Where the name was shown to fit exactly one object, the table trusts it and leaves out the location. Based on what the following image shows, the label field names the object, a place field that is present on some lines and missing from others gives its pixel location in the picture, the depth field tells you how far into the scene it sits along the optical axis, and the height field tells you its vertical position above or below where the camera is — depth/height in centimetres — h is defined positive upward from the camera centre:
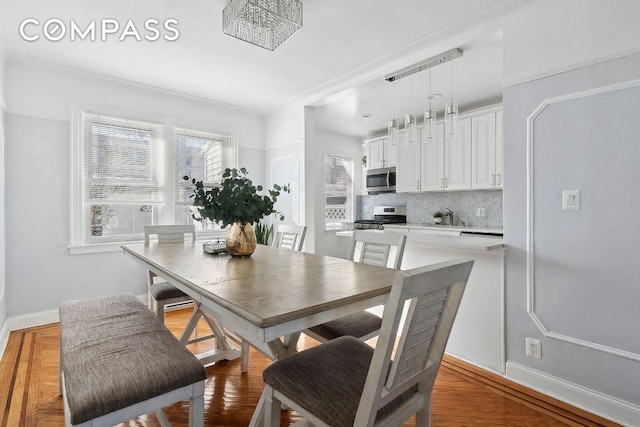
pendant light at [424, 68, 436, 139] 273 +77
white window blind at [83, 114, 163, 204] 328 +53
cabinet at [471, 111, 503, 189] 387 +74
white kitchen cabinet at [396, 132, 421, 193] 481 +64
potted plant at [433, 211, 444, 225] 479 -11
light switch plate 188 +6
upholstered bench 99 -56
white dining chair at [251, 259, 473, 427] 86 -56
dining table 96 -30
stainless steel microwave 521 +49
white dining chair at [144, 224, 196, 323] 222 -59
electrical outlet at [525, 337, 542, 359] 199 -88
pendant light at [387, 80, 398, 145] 290 +73
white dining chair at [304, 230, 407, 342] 166 -59
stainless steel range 538 -15
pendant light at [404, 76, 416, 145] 282 +72
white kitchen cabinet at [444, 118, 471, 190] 420 +69
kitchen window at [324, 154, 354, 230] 564 +36
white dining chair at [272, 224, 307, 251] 250 -23
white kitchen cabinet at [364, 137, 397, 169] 531 +96
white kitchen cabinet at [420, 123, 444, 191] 450 +67
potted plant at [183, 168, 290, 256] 183 +2
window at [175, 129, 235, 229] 388 +63
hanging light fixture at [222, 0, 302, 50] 205 +128
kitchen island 218 -64
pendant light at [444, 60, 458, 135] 259 +76
